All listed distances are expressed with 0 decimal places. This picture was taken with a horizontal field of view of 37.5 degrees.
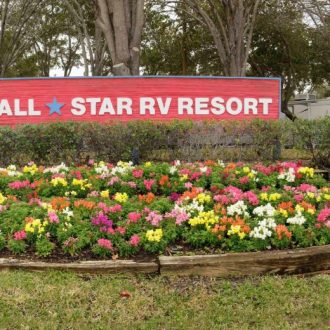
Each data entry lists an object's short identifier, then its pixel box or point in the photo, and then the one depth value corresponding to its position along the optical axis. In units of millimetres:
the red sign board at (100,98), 8969
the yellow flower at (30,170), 6230
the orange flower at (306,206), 4657
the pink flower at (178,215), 4418
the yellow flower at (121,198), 5031
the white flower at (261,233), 4090
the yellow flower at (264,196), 5039
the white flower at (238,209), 4579
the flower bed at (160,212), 4117
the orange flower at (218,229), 4152
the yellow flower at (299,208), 4580
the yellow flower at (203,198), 4891
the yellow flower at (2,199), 4984
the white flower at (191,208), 4553
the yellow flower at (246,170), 6120
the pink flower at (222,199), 4914
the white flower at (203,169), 6094
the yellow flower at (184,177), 5887
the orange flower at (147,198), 5036
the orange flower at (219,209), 4534
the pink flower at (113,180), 5745
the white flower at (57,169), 6223
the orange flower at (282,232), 4090
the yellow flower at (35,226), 4160
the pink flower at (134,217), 4405
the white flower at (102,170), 6148
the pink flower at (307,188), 5422
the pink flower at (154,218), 4364
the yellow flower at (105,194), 5281
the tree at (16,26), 22391
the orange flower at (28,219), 4309
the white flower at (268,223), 4254
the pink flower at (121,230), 4199
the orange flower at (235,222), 4192
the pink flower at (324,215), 4418
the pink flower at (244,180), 5820
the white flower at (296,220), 4378
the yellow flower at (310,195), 5105
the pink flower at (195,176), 5953
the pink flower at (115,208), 4617
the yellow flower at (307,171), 6129
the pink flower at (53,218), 4309
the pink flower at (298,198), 5008
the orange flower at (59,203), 4676
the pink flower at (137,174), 5988
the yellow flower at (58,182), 5645
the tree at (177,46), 26250
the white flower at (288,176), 5949
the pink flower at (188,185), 5668
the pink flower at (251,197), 4926
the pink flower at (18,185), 5617
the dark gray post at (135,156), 7625
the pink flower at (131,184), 5749
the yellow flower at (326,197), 5092
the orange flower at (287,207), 4574
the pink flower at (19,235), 4133
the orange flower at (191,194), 5015
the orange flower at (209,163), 6672
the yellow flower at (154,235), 4098
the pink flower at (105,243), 4020
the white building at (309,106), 25422
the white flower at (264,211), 4525
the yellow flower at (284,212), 4480
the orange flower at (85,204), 4680
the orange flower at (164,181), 5752
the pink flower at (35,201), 4939
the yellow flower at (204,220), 4316
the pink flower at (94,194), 5344
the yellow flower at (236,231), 4090
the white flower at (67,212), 4465
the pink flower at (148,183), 5730
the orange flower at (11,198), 5137
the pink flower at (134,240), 4043
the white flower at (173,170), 6074
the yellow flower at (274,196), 5020
